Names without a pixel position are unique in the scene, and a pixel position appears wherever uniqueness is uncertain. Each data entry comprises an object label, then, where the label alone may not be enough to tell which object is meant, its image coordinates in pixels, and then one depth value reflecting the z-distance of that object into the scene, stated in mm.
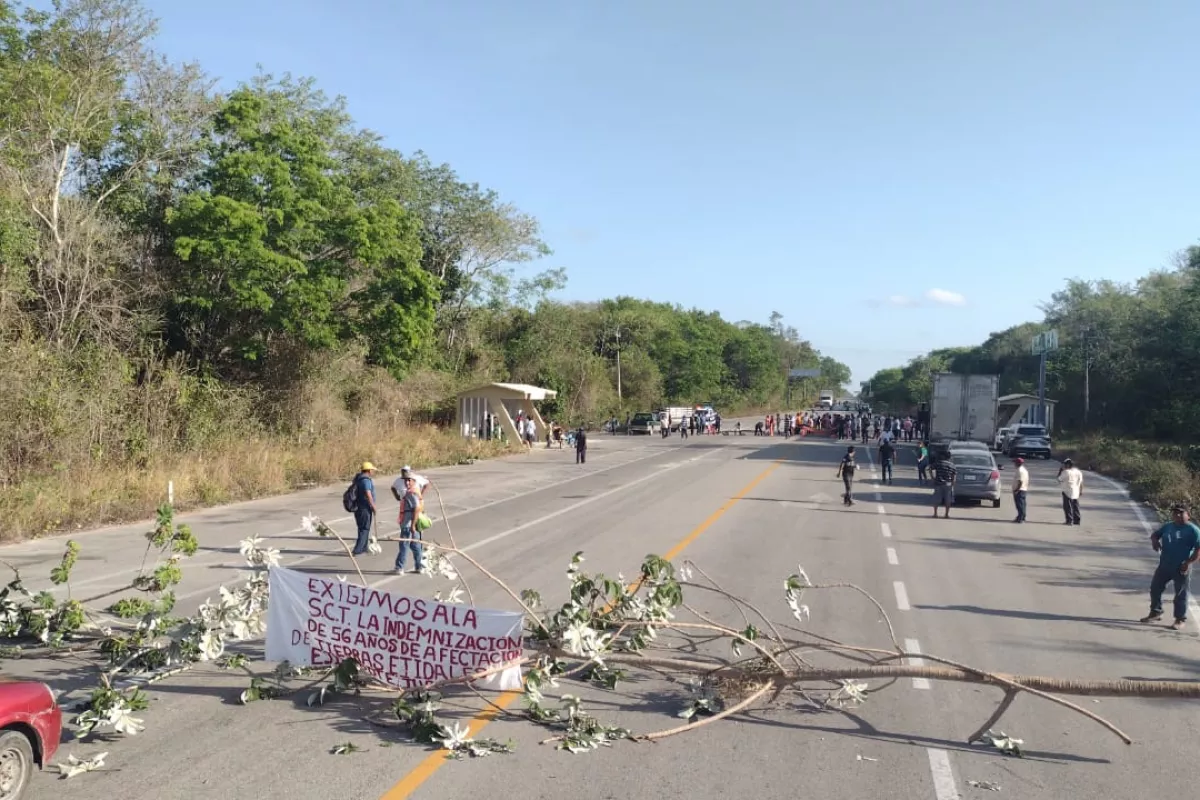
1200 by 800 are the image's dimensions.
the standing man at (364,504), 14531
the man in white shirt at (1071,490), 19922
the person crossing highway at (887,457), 29828
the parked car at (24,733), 5359
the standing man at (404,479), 13867
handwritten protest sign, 7402
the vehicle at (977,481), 23359
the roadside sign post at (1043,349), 51281
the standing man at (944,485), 21656
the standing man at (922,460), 30438
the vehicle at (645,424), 66812
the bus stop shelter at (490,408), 40844
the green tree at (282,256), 26125
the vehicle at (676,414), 67594
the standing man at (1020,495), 20812
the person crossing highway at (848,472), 23484
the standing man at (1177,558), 10867
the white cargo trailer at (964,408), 35844
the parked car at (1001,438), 49969
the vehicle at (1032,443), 43688
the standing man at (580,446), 36938
